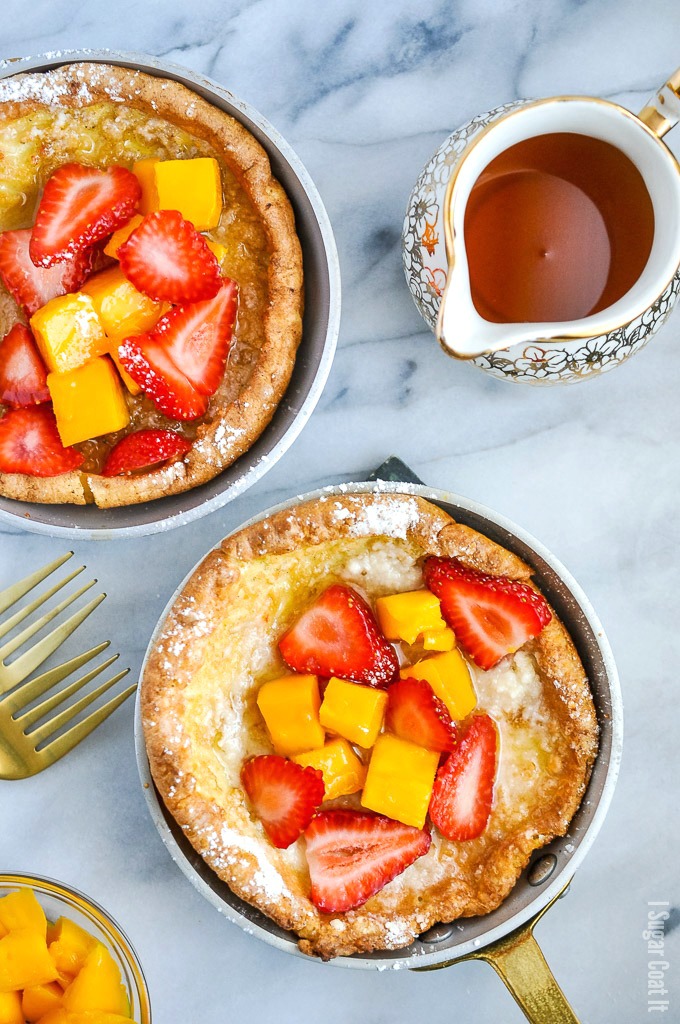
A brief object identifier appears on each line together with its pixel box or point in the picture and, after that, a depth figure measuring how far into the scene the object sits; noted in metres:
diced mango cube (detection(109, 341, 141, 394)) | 0.65
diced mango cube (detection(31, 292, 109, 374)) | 0.64
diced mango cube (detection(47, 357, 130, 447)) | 0.65
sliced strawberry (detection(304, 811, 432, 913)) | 0.65
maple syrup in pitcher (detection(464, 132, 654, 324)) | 0.63
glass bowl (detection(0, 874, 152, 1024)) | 0.66
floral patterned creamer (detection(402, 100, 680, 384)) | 0.62
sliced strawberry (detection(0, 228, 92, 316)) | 0.65
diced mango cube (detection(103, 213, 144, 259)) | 0.65
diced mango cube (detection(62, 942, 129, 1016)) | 0.65
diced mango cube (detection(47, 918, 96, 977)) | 0.66
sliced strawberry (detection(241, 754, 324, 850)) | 0.64
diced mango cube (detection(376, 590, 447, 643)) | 0.65
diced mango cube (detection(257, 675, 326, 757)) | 0.65
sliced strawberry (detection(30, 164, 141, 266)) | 0.65
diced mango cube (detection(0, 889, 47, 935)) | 0.66
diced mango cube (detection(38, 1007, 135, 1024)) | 0.65
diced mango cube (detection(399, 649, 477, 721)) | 0.65
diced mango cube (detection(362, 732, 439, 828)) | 0.65
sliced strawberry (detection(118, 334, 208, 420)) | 0.64
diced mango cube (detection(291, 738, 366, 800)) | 0.65
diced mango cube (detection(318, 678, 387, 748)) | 0.65
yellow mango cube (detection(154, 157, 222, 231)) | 0.65
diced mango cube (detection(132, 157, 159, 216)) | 0.65
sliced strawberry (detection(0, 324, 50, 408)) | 0.65
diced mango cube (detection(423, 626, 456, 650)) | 0.65
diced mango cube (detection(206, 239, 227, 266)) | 0.65
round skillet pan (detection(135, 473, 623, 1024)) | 0.64
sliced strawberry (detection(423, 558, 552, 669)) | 0.64
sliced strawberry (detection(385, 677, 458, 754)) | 0.64
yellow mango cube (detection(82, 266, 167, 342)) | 0.65
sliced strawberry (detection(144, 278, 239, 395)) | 0.65
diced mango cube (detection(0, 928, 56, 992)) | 0.65
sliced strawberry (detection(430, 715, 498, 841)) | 0.65
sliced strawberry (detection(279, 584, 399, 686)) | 0.65
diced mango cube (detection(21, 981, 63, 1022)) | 0.65
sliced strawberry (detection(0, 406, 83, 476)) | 0.65
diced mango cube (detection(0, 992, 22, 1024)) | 0.65
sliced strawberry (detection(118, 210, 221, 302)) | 0.64
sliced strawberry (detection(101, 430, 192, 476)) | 0.65
